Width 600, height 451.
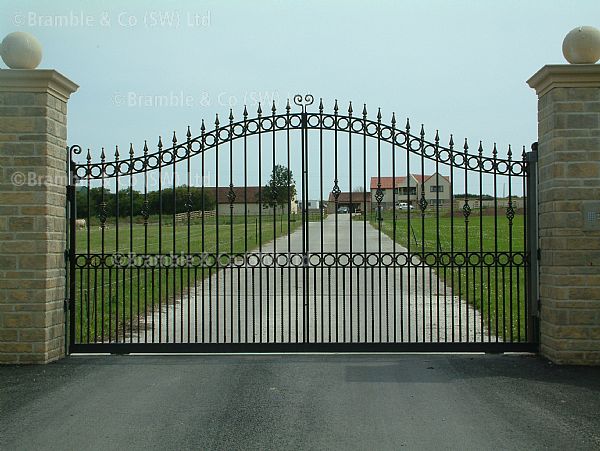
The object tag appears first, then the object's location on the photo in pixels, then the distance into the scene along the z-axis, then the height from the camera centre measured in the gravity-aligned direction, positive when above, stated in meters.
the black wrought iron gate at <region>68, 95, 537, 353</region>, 7.51 +0.32
